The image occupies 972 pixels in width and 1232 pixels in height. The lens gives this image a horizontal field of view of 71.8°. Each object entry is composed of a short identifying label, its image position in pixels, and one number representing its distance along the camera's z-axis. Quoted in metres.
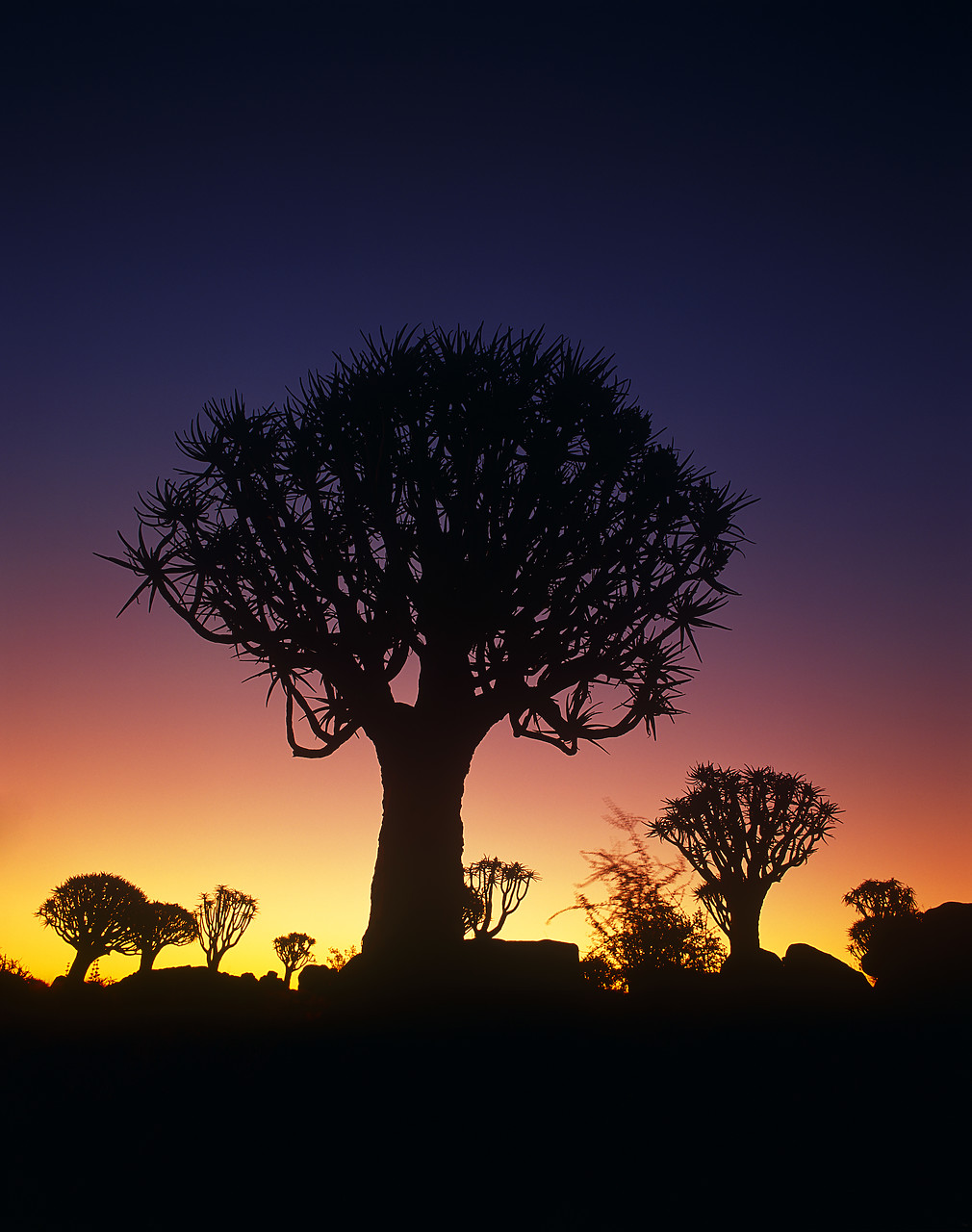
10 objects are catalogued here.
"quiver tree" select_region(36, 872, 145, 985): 22.19
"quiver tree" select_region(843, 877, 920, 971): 23.61
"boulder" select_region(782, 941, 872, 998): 7.82
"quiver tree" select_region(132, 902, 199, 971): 22.62
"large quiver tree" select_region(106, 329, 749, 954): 8.16
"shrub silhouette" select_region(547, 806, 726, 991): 8.16
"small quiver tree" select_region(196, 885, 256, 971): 26.94
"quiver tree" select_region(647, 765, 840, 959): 16.34
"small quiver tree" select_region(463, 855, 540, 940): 19.23
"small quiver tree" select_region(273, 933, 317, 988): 28.89
